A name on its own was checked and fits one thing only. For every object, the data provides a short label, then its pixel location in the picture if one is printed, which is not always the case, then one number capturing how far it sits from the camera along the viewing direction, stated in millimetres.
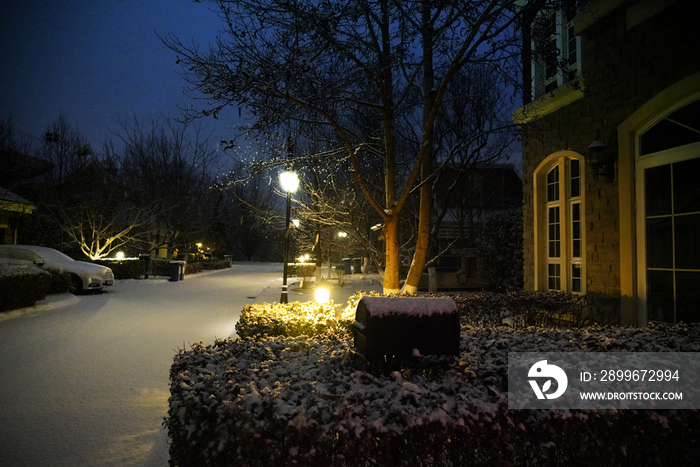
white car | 14461
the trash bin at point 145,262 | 21766
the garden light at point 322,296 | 7607
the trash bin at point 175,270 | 21469
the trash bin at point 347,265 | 27750
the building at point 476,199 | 22359
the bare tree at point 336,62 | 5828
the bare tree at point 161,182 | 25480
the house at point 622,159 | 5918
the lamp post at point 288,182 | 10587
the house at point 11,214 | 17438
